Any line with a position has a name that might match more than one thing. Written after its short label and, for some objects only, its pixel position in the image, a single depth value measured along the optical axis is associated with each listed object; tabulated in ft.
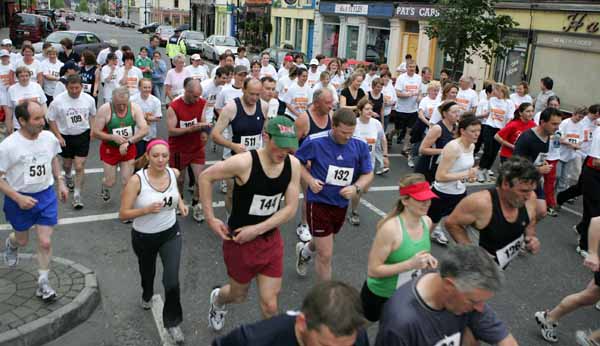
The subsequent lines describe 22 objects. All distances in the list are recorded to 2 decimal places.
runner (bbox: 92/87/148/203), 23.30
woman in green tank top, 11.69
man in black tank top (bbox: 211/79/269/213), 21.85
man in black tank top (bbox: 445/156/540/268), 12.97
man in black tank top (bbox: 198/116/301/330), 13.29
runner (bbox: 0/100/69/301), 15.81
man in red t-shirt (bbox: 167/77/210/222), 23.94
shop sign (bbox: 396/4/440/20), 90.90
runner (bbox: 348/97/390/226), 24.72
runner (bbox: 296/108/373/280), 16.93
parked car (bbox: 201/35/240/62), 103.96
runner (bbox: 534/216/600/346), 14.48
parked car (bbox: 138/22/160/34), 208.31
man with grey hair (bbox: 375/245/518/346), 8.67
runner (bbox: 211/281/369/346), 7.30
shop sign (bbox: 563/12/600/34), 61.11
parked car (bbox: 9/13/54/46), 102.01
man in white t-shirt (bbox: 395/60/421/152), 40.22
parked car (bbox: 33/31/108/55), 74.76
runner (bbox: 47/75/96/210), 24.84
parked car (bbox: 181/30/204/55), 110.42
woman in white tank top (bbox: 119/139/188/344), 14.79
